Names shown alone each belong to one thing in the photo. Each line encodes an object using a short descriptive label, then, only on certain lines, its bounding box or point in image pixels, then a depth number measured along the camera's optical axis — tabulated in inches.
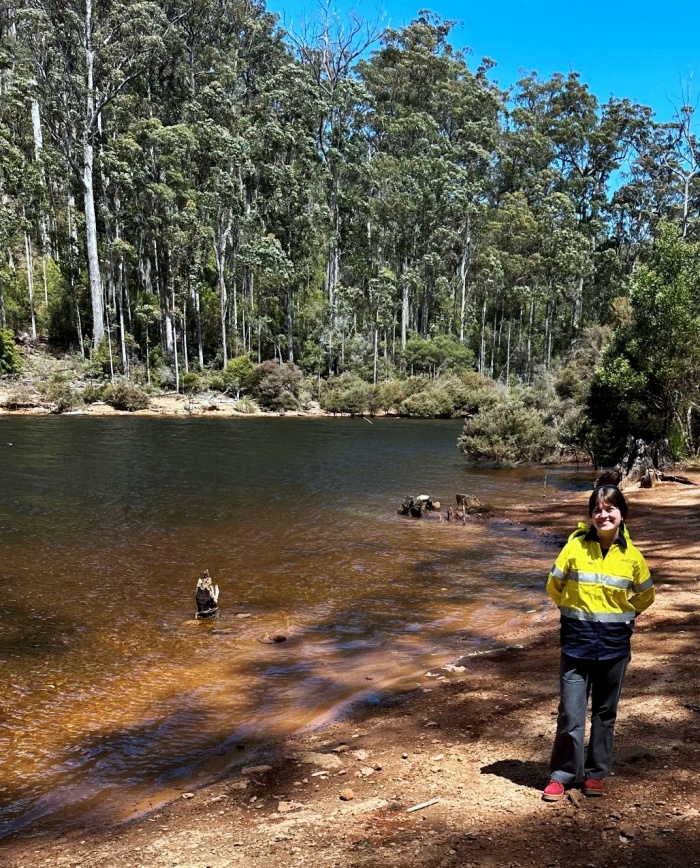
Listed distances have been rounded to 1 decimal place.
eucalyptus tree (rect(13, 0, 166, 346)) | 1900.8
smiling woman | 148.6
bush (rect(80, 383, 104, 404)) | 1738.4
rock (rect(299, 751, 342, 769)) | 186.7
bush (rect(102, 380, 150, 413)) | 1738.4
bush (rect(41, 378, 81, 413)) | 1647.4
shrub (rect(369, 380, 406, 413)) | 1978.3
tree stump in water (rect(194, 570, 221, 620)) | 342.0
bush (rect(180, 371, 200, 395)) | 1963.6
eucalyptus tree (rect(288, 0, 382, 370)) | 2255.2
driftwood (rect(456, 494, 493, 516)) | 634.2
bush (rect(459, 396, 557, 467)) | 978.1
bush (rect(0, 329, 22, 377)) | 1766.7
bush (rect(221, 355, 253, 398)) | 1972.2
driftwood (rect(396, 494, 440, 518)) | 621.3
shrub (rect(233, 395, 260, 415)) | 1863.9
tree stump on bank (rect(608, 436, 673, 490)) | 710.5
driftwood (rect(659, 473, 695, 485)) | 684.7
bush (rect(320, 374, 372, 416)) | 1945.1
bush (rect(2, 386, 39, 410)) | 1644.9
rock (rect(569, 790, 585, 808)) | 145.9
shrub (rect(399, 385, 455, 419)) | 1930.4
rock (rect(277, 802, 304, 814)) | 159.6
